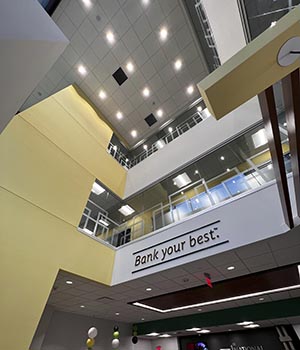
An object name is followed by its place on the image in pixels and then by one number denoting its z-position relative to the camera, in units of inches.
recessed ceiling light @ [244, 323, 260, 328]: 295.1
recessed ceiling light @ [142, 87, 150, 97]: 396.3
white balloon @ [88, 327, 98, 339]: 224.0
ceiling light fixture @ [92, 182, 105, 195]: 296.4
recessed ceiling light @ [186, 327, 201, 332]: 308.6
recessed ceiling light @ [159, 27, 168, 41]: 328.2
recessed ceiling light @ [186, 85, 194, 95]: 398.9
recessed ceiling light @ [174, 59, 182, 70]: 366.0
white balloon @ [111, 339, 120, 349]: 252.3
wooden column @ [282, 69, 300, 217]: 54.5
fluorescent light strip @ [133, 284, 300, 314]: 224.9
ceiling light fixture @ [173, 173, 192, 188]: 294.6
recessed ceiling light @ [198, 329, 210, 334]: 328.5
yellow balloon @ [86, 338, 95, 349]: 216.0
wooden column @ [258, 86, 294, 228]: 60.1
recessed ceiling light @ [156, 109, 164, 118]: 430.9
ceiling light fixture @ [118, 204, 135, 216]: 320.8
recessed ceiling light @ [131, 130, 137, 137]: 462.9
